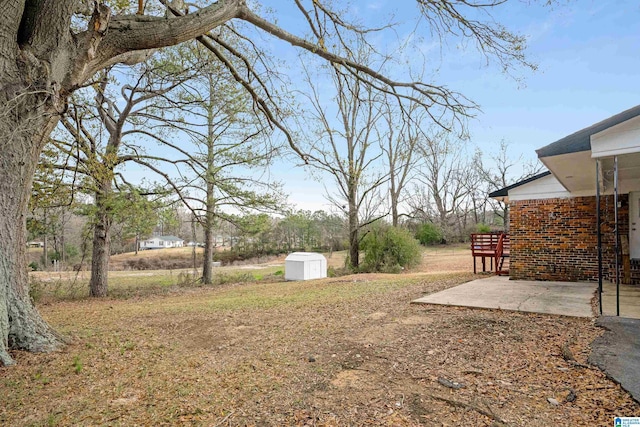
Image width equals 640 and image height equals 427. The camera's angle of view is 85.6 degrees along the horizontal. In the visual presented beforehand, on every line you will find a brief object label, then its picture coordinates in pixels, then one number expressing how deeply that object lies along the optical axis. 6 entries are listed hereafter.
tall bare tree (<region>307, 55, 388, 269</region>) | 16.83
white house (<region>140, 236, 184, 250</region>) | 61.43
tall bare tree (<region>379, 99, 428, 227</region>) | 17.94
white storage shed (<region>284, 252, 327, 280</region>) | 14.63
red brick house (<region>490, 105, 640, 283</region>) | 7.47
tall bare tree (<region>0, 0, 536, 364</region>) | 3.47
